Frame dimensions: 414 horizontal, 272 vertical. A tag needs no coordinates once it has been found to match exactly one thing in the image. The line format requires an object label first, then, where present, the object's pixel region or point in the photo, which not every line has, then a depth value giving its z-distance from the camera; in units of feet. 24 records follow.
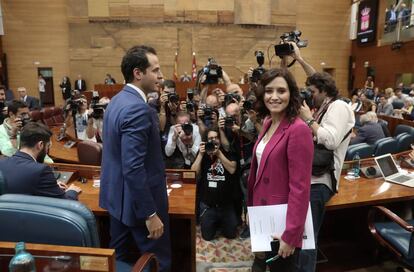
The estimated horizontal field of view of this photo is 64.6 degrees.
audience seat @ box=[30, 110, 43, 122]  22.59
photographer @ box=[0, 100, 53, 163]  11.34
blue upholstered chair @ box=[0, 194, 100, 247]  4.42
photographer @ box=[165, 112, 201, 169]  10.35
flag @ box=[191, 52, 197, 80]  40.45
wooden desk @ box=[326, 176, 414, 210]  7.96
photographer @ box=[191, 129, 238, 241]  9.82
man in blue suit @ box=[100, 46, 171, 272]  5.32
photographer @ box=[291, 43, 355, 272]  6.49
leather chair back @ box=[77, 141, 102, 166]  10.52
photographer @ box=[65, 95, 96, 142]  14.71
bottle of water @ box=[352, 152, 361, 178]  10.10
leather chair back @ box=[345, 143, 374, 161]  12.66
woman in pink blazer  4.84
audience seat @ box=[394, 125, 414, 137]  17.52
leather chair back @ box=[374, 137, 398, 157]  12.86
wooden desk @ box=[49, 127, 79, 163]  12.51
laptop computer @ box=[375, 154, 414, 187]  9.52
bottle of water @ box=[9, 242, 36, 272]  3.83
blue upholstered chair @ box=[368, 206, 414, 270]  6.88
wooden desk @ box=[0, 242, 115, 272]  3.94
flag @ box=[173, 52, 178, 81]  42.14
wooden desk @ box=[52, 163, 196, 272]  7.14
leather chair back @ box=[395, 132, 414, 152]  13.94
